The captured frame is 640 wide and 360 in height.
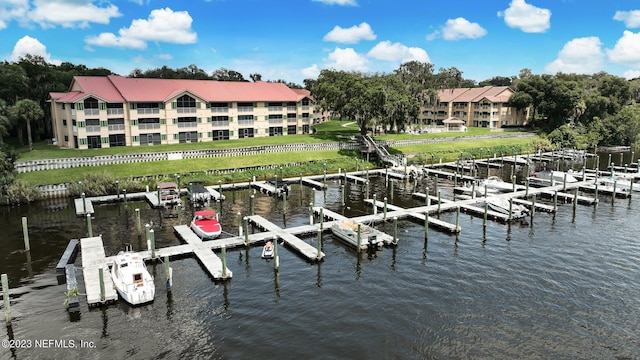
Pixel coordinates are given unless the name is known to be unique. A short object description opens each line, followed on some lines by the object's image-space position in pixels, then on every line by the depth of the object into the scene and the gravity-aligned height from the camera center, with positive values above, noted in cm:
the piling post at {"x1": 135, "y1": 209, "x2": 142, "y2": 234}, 4216 -935
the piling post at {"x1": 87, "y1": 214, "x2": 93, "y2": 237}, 4036 -912
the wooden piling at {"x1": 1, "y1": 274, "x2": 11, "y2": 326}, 2631 -1031
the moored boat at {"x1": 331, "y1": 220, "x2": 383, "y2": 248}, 3881 -988
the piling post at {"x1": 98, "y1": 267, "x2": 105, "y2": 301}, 2850 -1027
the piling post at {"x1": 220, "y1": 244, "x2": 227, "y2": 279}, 3253 -1020
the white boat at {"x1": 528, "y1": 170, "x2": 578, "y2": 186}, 6431 -843
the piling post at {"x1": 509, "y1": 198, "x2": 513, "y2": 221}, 4659 -927
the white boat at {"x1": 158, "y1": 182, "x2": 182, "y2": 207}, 5269 -839
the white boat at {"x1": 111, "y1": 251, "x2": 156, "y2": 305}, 2881 -1026
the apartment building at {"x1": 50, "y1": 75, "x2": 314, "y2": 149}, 7431 +239
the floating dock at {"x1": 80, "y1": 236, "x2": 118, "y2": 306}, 2894 -1065
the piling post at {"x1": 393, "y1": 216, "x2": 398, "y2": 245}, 3942 -979
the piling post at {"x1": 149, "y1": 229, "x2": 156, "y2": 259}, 3576 -964
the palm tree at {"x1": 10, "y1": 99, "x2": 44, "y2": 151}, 6638 +226
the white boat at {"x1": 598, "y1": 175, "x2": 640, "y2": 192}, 5962 -879
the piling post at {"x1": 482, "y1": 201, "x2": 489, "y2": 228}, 4498 -972
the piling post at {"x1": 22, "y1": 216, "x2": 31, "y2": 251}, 3798 -940
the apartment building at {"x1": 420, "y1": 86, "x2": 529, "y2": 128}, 12506 +381
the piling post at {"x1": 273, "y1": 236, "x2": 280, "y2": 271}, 3434 -1033
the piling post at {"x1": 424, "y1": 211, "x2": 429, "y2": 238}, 4194 -994
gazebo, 11352 -74
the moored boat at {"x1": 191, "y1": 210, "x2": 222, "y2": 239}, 4031 -930
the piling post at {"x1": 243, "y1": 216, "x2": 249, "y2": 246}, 3888 -990
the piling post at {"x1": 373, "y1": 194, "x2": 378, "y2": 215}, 4825 -941
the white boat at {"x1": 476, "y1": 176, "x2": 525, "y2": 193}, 6000 -882
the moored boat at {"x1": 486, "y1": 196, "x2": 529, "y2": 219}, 4731 -937
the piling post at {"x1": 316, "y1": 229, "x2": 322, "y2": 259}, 3635 -1019
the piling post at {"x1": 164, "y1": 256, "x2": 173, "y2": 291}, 3091 -1042
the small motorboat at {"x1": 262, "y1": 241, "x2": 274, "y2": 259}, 3653 -1044
